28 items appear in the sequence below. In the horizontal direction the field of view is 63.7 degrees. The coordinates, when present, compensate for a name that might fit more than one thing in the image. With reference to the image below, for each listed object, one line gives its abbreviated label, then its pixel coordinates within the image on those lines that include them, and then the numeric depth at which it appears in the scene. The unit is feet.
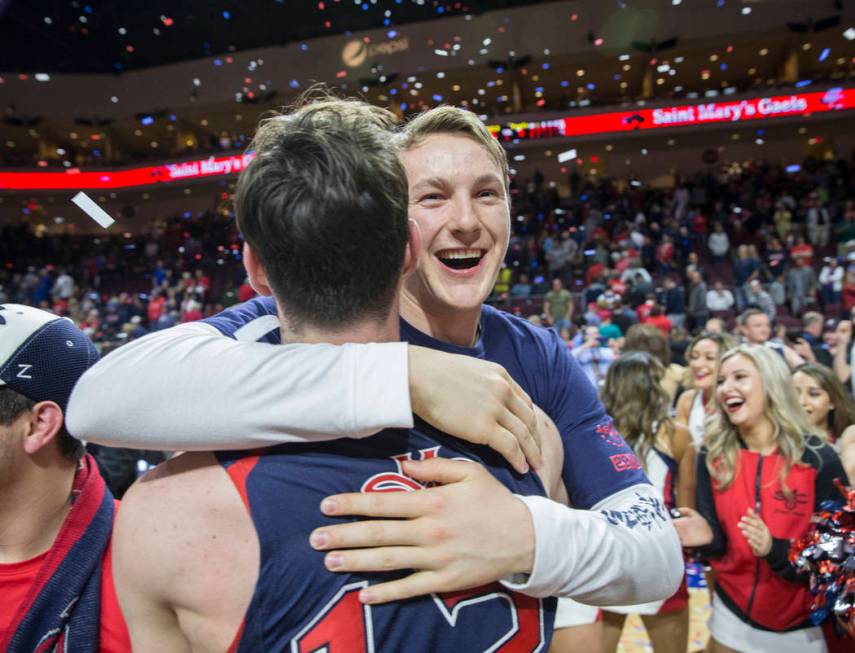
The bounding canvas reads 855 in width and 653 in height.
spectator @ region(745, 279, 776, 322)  30.55
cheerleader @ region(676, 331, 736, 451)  13.42
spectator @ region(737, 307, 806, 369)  16.92
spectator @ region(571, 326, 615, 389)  20.04
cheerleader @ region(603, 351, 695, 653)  10.49
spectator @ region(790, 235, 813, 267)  34.55
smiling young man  2.81
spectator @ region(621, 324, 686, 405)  15.01
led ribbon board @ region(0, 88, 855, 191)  53.52
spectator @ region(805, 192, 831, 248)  40.96
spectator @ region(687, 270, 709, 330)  31.73
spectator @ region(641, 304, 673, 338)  24.57
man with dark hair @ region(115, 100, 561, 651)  2.77
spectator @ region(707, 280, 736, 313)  32.65
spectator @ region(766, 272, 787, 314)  33.63
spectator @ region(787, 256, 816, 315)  32.73
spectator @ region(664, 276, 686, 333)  30.14
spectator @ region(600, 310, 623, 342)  22.67
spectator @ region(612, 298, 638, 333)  24.23
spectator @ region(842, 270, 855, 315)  25.75
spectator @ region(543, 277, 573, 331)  29.53
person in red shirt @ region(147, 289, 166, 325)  39.69
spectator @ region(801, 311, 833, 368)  21.20
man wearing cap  4.04
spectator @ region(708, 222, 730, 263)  41.19
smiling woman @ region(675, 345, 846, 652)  8.20
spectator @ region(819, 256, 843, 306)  31.22
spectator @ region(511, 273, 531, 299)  33.94
